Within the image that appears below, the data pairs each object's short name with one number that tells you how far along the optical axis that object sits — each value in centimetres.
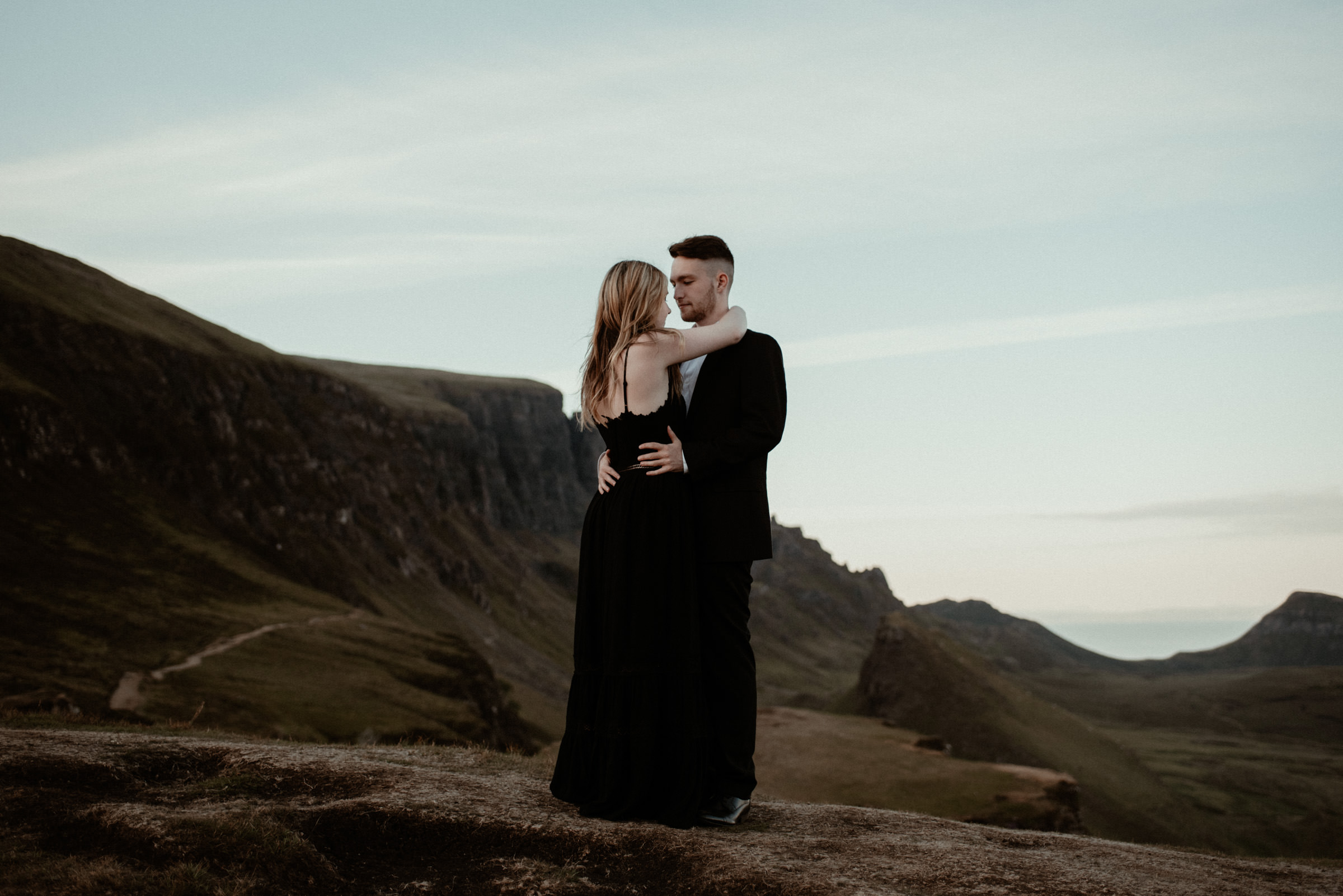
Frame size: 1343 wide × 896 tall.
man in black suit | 857
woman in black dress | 837
